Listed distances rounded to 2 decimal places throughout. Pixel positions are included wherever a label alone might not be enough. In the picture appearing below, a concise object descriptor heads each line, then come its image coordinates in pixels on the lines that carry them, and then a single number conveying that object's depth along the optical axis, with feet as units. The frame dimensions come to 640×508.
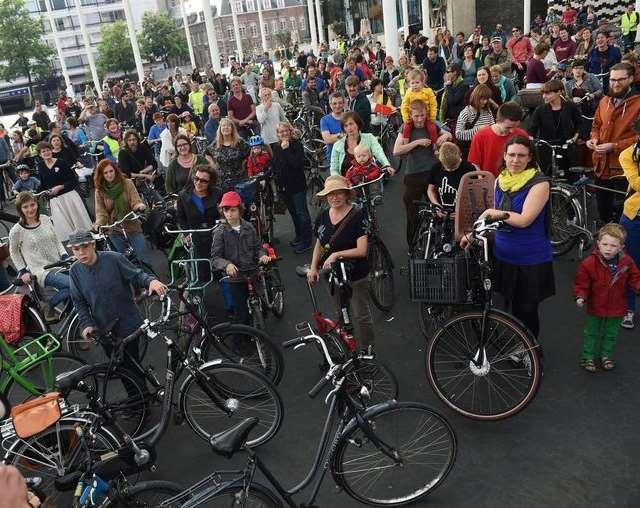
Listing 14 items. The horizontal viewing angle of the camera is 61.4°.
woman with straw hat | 13.87
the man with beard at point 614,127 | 17.13
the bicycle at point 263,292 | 16.70
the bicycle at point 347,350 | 11.23
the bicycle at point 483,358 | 12.24
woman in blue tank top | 12.28
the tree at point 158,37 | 229.86
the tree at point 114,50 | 214.07
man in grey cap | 13.78
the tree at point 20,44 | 191.31
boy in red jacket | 13.19
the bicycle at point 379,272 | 18.22
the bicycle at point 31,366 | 14.88
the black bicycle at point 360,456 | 8.87
